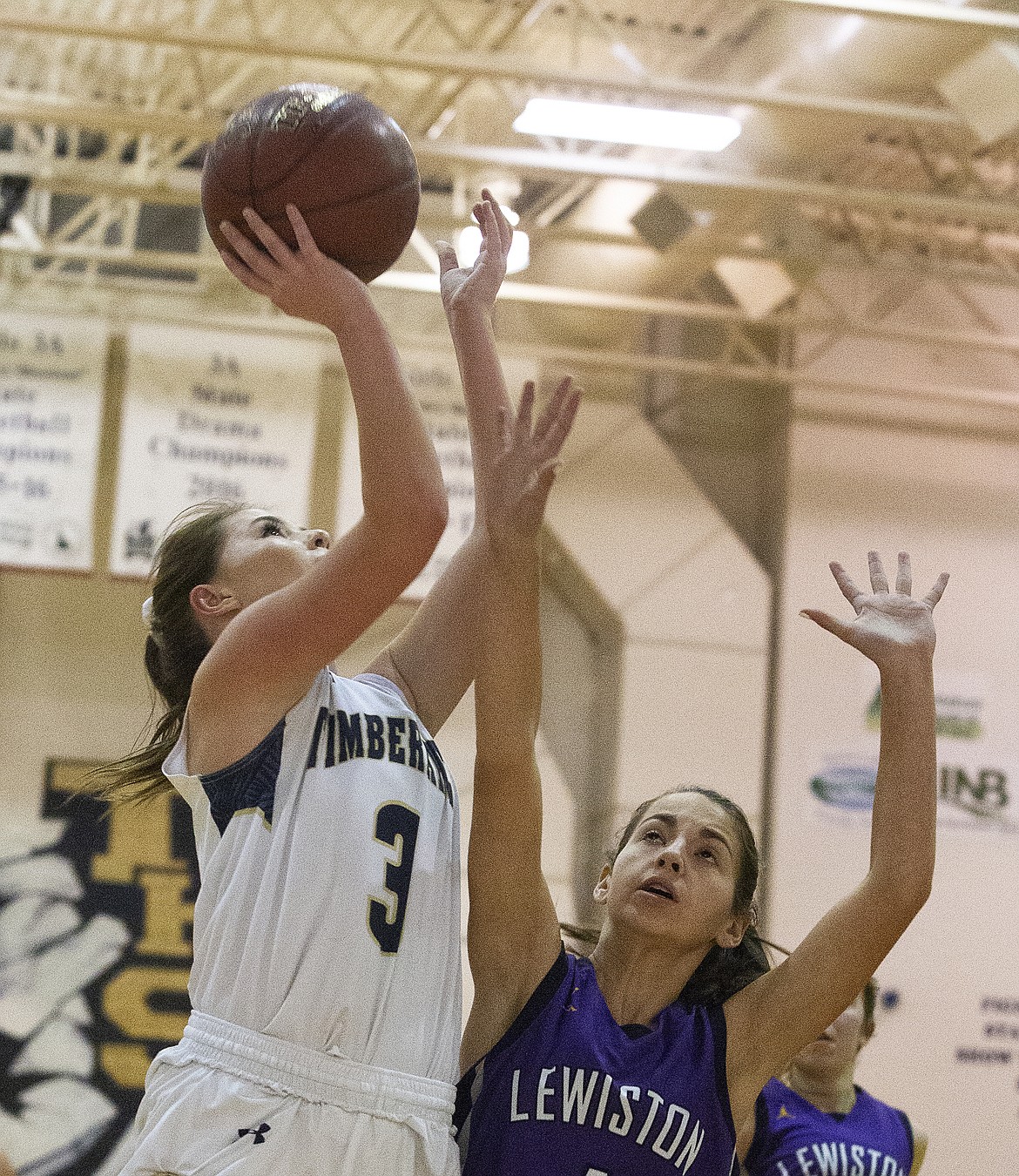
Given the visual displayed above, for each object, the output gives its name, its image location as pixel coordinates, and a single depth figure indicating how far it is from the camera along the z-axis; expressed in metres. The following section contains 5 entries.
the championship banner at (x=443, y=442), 16.30
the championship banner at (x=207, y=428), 16.37
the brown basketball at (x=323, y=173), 4.47
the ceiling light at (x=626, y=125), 13.81
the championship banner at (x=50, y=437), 16.22
